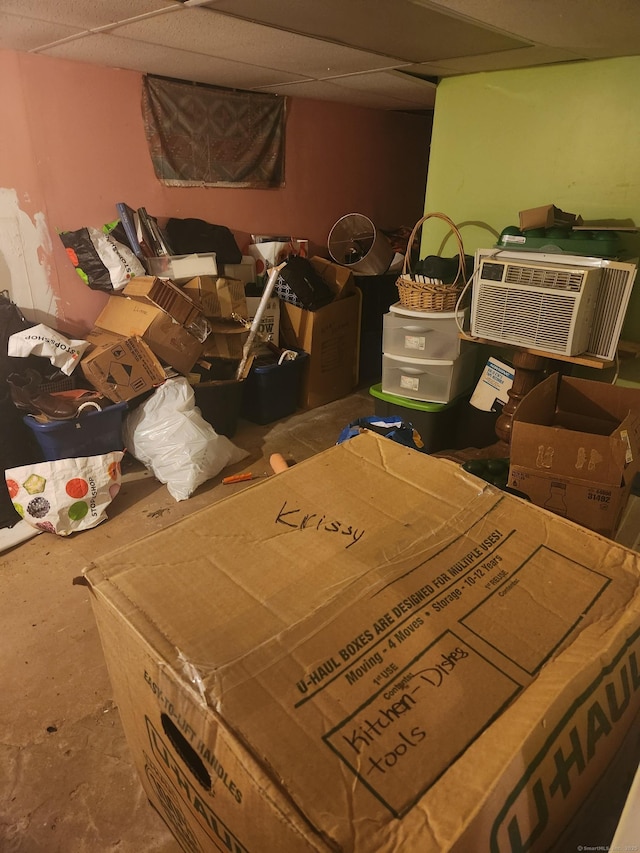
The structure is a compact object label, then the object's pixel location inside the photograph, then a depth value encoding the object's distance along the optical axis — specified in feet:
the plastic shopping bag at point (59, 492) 7.62
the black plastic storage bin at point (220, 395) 10.16
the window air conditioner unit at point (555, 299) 7.15
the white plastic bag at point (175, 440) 8.82
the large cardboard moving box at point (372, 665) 1.77
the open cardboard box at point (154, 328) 9.23
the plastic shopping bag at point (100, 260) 9.50
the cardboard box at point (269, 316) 11.48
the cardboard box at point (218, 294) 10.28
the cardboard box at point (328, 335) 11.80
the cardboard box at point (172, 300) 9.29
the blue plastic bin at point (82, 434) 8.20
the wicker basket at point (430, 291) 8.82
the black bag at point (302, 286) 11.48
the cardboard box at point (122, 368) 8.73
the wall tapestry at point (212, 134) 10.13
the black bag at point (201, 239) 10.63
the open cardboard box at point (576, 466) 5.32
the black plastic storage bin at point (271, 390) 11.22
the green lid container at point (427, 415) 9.62
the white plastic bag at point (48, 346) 8.19
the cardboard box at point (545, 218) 7.48
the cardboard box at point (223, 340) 10.63
